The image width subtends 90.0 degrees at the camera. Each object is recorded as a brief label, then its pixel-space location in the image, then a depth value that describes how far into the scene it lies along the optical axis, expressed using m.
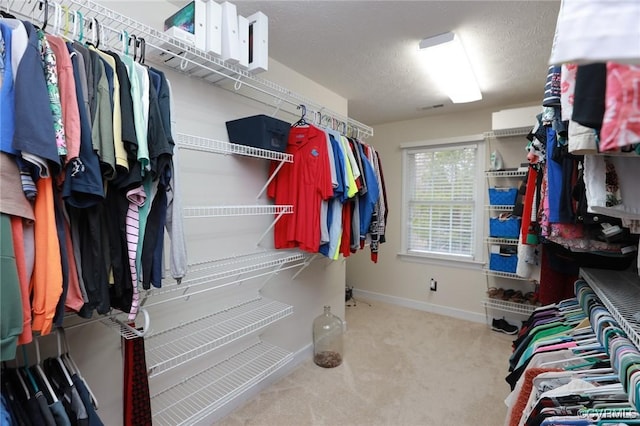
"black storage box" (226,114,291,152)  1.86
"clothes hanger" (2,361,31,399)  1.01
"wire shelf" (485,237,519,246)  3.23
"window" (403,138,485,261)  3.65
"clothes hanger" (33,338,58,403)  1.05
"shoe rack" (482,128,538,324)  3.19
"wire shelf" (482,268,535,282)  3.23
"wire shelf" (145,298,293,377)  1.67
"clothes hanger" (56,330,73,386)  1.13
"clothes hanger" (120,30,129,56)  1.23
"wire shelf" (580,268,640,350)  1.03
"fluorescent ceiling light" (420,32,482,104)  2.04
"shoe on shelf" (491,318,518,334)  3.29
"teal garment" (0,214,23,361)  0.79
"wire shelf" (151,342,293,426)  1.73
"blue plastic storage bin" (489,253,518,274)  3.16
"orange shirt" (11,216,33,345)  0.84
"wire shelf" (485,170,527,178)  3.16
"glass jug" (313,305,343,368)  2.75
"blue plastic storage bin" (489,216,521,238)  3.09
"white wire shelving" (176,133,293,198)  1.59
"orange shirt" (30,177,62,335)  0.89
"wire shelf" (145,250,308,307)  1.56
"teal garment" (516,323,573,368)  1.39
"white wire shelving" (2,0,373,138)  1.21
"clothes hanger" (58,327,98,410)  1.14
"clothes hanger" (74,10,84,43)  1.12
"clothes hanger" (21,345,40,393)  1.04
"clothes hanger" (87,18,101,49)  1.16
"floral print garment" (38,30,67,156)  0.91
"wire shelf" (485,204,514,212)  3.23
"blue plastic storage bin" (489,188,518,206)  3.17
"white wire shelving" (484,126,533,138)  3.08
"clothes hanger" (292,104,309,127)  2.23
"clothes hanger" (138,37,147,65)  1.27
